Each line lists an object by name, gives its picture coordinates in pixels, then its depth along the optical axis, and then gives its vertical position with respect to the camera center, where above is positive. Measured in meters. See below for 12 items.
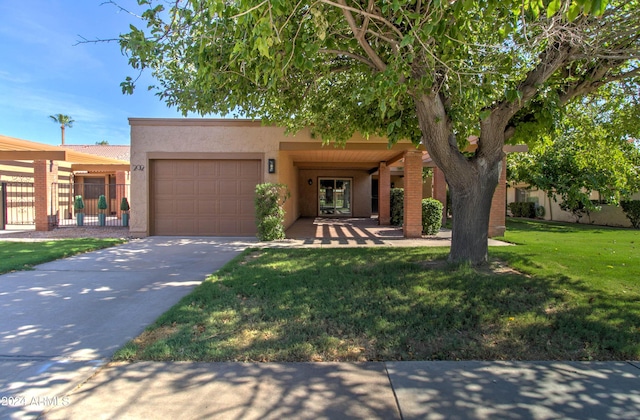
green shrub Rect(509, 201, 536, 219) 25.48 +0.11
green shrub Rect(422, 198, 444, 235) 13.15 -0.16
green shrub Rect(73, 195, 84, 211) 17.76 +0.50
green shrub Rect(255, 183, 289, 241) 11.48 +0.01
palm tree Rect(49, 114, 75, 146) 50.71 +12.66
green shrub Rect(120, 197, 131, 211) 17.69 +0.39
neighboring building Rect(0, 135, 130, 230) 15.02 +1.75
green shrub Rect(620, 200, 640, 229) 17.88 -0.05
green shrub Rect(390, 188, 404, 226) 16.93 +0.21
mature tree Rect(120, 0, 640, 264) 4.81 +2.28
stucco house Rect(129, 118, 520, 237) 12.40 +1.37
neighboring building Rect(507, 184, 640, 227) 19.23 -0.05
